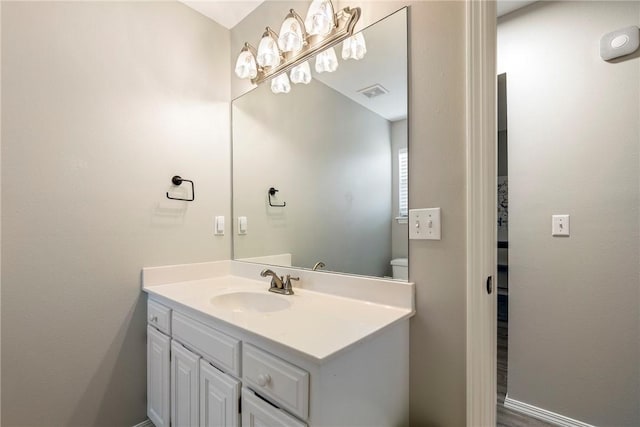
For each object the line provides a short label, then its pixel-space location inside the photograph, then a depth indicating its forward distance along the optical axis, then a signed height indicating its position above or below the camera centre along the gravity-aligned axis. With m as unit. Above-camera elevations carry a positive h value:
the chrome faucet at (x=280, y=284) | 1.40 -0.34
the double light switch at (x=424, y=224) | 1.05 -0.03
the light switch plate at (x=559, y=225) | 1.56 -0.05
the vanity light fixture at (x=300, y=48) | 1.32 +0.88
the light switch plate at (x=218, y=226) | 1.84 -0.06
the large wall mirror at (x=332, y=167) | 1.20 +0.26
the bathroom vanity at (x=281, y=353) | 0.78 -0.45
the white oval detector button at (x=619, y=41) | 1.37 +0.85
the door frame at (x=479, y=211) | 0.98 +0.02
